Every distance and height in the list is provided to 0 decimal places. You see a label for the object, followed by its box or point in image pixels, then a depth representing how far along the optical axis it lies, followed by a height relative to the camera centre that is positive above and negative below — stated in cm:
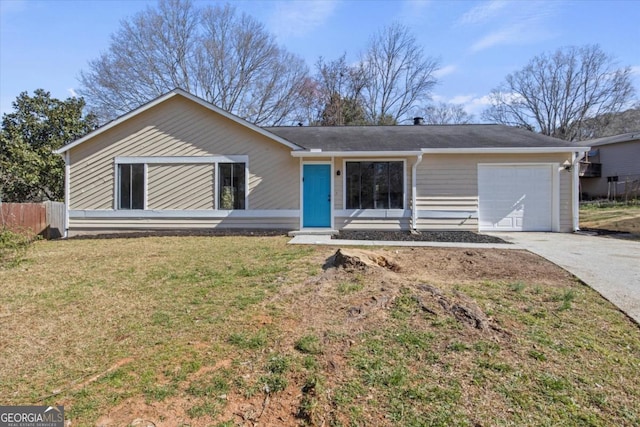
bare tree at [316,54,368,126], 2702 +1073
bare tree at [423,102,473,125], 3403 +1006
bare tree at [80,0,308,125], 2377 +1100
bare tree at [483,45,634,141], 3300 +1222
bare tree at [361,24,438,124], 2950 +1254
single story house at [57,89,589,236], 1092 +111
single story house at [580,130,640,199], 2284 +336
